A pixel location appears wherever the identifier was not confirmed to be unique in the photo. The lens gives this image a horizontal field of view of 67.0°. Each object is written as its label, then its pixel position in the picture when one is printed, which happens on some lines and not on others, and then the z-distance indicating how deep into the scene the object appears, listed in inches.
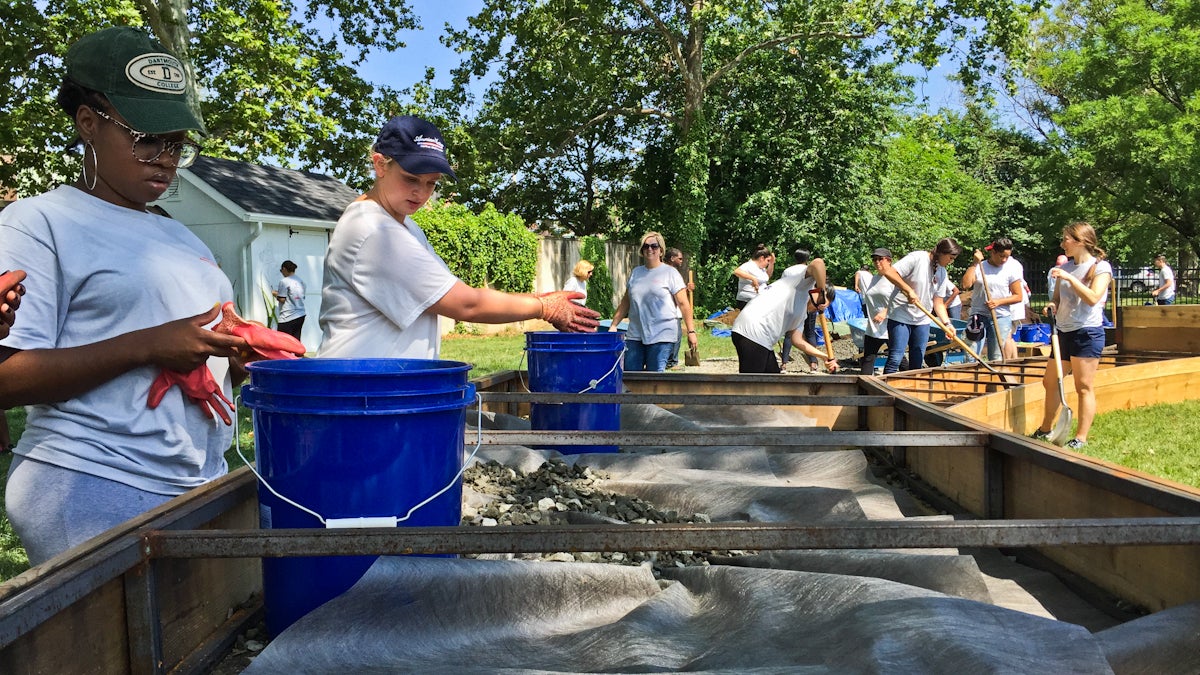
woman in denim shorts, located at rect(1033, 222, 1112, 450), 273.3
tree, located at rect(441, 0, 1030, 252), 789.2
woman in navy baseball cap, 106.8
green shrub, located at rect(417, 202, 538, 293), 816.3
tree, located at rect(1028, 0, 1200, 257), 1058.7
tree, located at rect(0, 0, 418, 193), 576.7
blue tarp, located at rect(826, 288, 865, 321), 627.2
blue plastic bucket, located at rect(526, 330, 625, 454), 196.7
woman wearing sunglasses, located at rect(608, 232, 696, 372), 307.0
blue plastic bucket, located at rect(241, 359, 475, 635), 85.2
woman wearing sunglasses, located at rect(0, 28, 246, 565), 68.8
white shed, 732.0
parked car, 1048.2
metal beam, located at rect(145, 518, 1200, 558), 75.0
